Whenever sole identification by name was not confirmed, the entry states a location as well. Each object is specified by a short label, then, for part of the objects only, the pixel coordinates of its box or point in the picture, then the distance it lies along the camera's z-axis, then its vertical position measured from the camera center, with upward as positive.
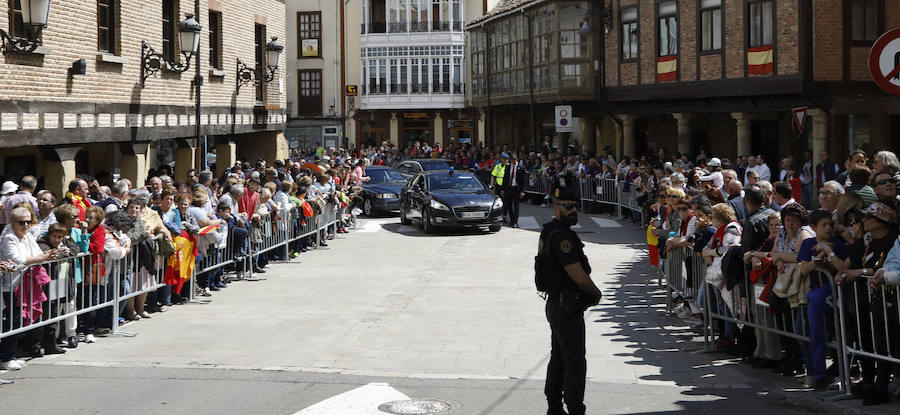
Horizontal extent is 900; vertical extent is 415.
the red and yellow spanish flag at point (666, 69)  32.25 +2.98
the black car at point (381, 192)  28.81 -0.59
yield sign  23.80 +1.10
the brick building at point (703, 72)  27.39 +2.85
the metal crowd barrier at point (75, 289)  9.74 -1.19
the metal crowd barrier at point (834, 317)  7.92 -1.26
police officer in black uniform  7.66 -0.93
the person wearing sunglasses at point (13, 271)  9.61 -0.88
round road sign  8.13 +0.79
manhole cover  8.10 -1.80
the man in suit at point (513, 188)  25.39 -0.45
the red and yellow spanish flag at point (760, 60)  28.81 +2.87
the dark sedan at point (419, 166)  34.47 +0.12
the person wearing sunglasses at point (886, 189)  9.39 -0.21
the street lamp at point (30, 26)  14.41 +2.03
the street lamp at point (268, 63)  26.50 +2.72
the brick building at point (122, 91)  16.31 +1.53
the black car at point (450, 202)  23.38 -0.72
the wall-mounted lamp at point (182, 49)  19.50 +2.30
